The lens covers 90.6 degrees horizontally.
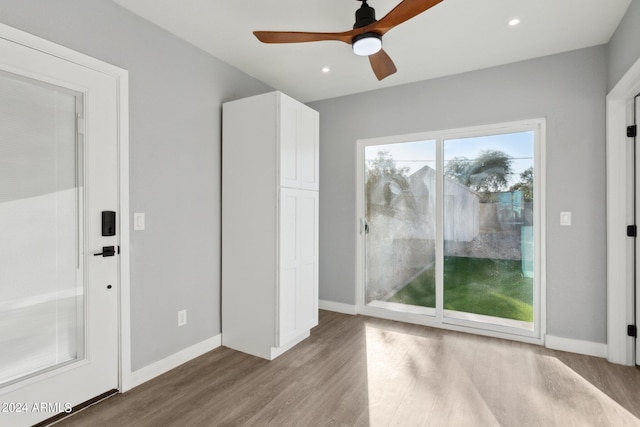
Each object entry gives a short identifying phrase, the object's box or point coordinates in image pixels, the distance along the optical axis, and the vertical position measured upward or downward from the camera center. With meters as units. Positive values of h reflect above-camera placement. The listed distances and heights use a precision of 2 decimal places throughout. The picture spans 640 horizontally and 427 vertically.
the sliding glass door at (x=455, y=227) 3.07 -0.16
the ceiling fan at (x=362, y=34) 1.85 +1.10
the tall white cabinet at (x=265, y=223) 2.72 -0.10
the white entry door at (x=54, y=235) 1.71 -0.14
